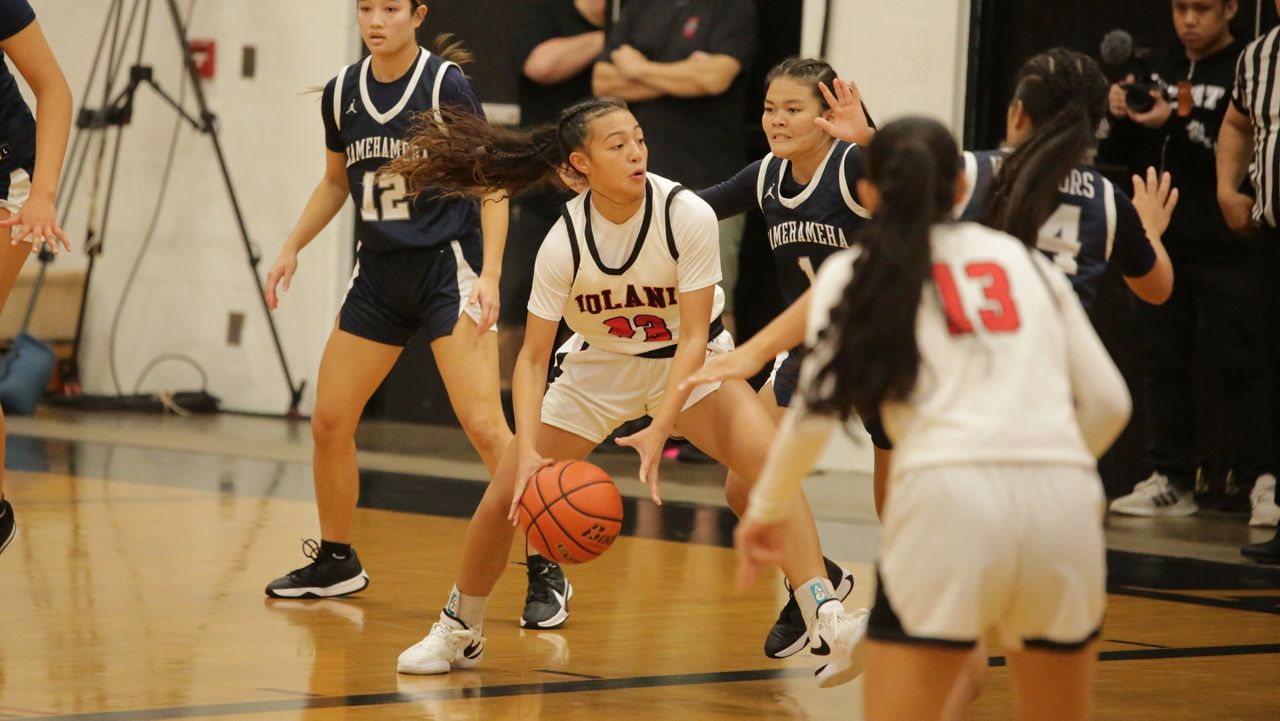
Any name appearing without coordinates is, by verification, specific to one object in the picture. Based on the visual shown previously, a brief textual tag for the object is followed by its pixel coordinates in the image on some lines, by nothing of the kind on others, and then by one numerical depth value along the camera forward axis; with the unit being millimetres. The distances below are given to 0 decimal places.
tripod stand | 22015
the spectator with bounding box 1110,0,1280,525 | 15607
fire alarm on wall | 22327
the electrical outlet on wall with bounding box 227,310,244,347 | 22343
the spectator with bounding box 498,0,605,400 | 19037
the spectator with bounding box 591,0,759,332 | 17447
